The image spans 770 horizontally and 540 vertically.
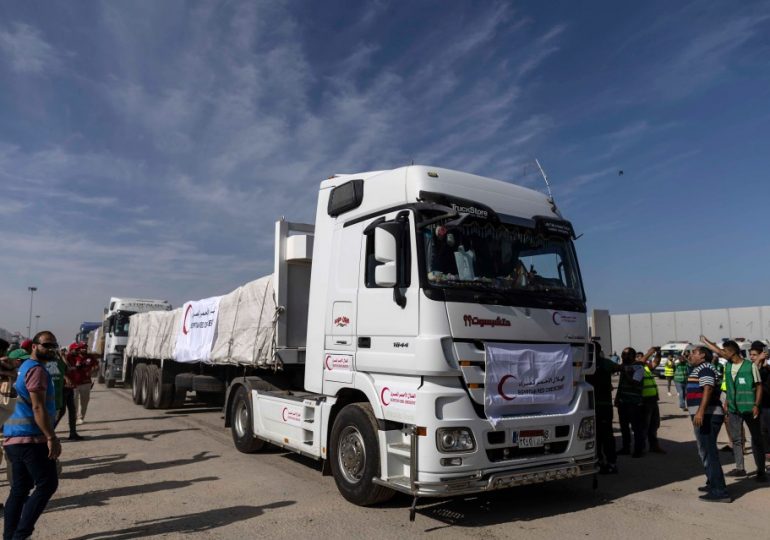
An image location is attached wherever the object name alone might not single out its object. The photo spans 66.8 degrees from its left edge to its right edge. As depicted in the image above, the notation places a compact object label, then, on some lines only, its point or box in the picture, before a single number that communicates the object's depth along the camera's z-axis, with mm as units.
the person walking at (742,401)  7512
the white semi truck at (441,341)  5418
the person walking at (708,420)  6559
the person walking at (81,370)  11852
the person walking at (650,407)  9789
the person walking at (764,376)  8609
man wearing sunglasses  4668
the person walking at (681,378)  14083
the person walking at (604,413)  8211
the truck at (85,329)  34844
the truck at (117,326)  23234
